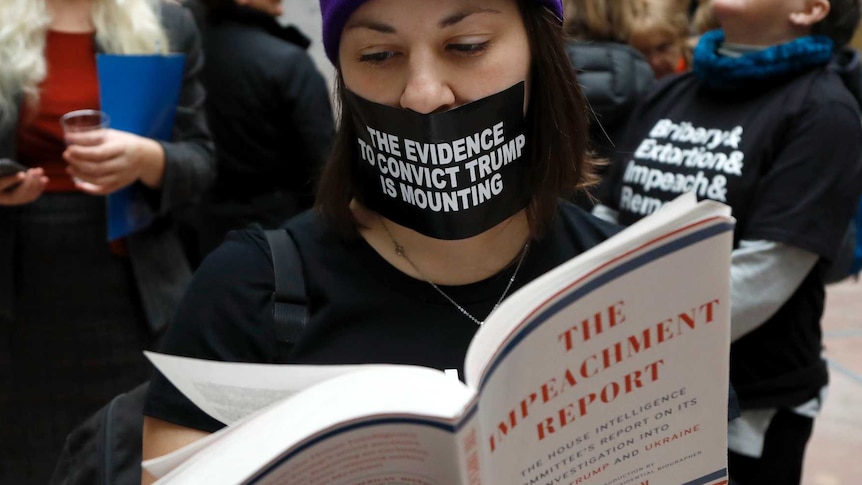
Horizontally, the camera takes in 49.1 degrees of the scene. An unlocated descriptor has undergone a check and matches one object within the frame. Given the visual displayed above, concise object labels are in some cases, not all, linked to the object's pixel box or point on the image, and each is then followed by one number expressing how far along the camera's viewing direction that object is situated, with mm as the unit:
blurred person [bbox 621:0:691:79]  3225
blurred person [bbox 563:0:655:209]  2719
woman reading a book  1220
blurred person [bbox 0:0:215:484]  2049
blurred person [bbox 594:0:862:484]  2027
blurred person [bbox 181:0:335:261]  3113
